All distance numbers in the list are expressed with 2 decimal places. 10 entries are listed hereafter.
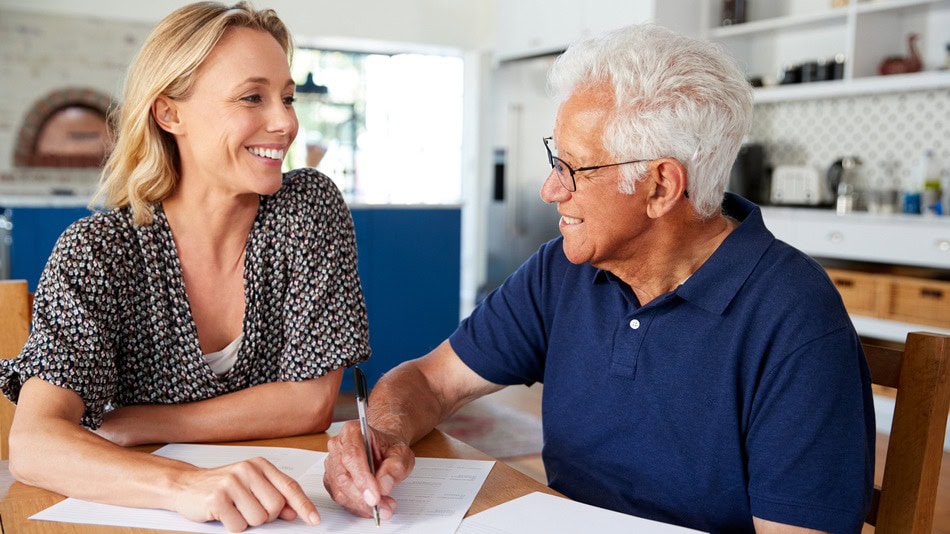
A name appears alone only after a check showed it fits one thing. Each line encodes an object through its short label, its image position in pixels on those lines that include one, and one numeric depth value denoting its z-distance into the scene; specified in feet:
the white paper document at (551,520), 3.38
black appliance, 16.39
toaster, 15.25
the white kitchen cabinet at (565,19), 16.75
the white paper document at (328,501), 3.40
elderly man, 3.61
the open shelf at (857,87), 13.24
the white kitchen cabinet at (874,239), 12.47
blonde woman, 4.41
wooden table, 3.36
